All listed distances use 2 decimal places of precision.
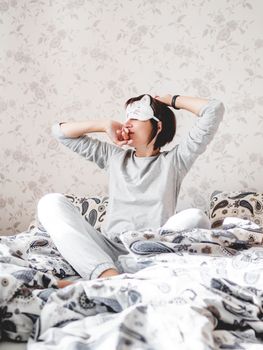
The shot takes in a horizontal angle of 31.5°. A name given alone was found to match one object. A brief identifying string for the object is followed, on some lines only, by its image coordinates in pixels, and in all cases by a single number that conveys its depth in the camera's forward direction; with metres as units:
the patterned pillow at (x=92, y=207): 2.01
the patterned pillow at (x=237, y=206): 1.95
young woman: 1.55
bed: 0.59
